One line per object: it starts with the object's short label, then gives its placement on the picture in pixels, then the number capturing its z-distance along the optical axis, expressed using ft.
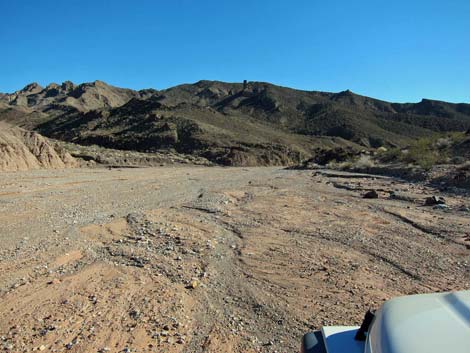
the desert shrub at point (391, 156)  107.80
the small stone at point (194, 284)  18.12
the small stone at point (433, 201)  43.11
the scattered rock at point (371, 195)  49.30
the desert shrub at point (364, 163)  108.88
